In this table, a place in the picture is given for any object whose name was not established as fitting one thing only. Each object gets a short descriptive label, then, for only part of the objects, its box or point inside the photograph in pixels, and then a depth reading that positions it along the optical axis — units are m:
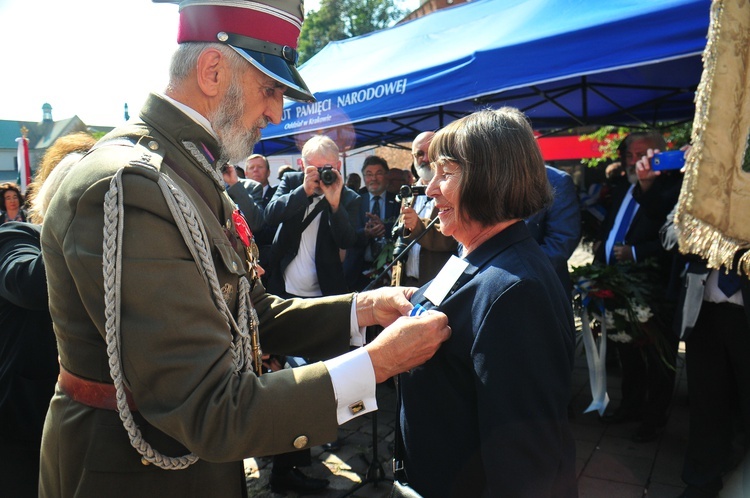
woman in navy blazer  1.35
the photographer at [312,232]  4.44
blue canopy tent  3.44
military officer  1.24
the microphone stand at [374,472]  3.55
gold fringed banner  1.48
